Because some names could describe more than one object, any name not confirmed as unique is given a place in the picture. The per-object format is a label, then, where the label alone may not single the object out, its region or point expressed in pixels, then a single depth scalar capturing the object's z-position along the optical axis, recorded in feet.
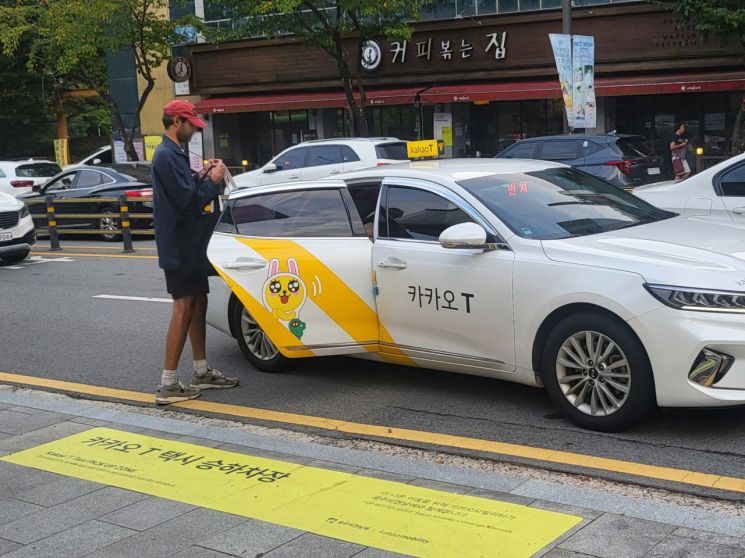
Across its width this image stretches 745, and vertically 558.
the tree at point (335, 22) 85.61
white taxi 17.79
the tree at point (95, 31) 97.55
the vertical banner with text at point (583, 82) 62.64
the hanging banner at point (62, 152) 120.78
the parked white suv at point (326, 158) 64.13
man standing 22.02
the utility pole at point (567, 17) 69.16
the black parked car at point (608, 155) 57.67
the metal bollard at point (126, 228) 56.65
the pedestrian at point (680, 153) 76.95
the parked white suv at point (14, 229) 51.78
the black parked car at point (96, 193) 64.28
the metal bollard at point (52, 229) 60.08
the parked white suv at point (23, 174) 81.05
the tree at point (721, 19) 72.08
